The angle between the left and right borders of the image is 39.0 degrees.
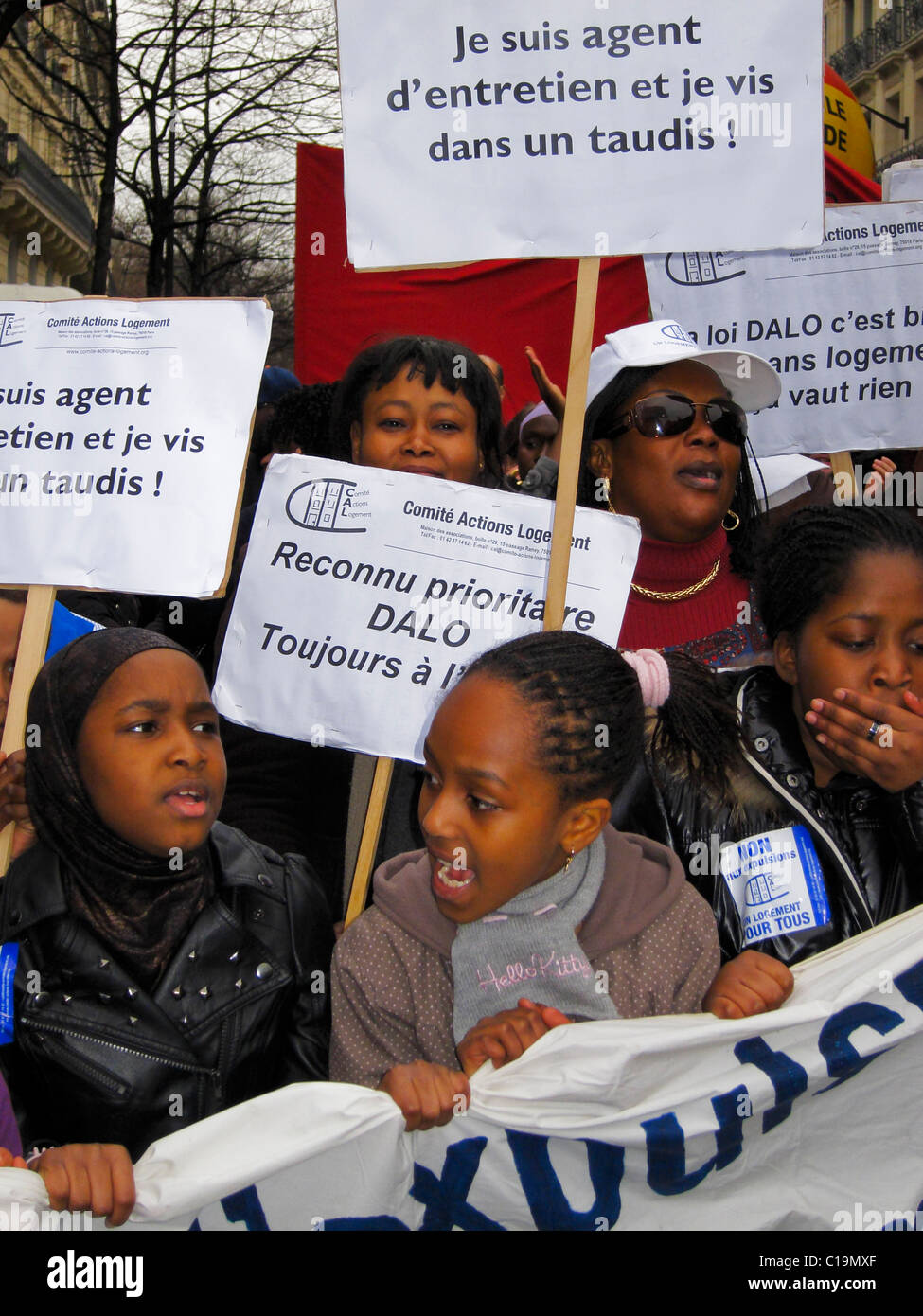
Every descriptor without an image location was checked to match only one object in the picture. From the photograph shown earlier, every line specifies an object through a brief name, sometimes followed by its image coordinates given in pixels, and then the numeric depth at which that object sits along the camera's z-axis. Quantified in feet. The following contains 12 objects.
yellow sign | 22.93
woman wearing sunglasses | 9.53
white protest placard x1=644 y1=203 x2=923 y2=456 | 13.10
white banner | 6.05
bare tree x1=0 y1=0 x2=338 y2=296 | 46.44
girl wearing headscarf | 6.74
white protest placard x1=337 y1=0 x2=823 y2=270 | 8.36
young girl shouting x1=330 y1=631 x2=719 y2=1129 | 6.56
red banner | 22.67
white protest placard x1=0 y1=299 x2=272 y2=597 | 8.91
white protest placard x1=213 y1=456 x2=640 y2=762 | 8.63
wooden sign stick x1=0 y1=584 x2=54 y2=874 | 8.27
